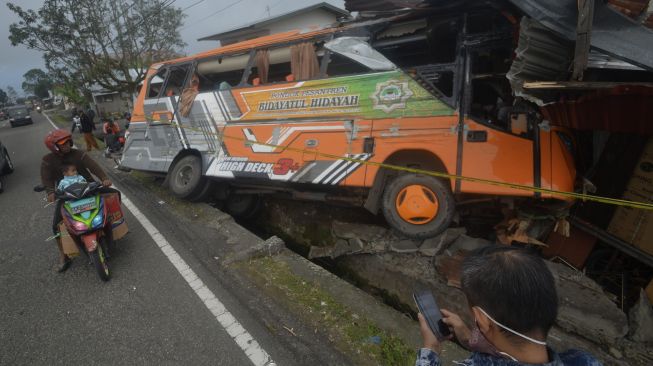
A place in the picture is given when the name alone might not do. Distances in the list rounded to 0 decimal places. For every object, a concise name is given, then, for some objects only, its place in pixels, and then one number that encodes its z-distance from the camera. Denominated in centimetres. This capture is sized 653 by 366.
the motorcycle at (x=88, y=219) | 344
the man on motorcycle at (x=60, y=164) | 376
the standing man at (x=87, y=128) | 1046
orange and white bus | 315
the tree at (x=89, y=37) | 1647
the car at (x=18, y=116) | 2544
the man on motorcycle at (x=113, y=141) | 873
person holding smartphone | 109
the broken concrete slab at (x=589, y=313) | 268
